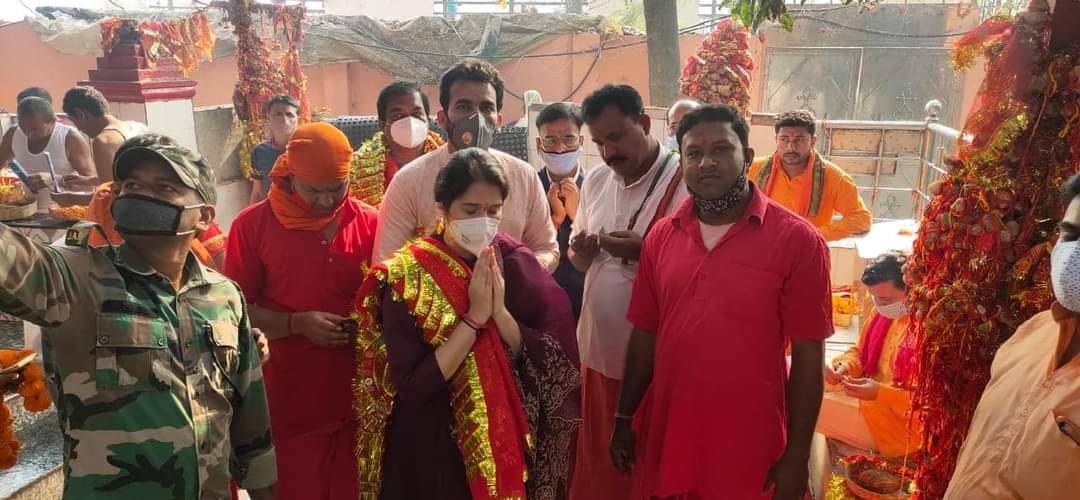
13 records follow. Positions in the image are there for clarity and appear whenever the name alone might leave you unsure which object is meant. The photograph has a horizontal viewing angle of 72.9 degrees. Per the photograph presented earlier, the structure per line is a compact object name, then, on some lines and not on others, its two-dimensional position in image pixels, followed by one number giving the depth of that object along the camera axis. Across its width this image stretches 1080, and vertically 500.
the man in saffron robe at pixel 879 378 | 3.42
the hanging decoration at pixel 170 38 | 7.57
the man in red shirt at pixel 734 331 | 2.37
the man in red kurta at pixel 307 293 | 2.84
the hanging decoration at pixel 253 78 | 8.66
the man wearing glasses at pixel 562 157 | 3.94
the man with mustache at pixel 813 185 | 5.50
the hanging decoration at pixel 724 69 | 7.14
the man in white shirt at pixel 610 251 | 3.04
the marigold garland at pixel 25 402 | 2.54
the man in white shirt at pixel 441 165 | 3.08
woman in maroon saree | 2.44
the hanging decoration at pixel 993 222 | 2.34
